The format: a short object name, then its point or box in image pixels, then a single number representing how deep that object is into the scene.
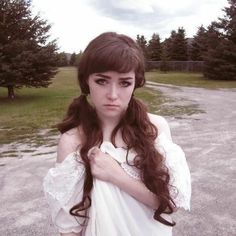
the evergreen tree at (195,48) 49.25
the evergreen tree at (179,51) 51.38
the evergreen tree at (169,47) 51.33
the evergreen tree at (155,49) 55.13
